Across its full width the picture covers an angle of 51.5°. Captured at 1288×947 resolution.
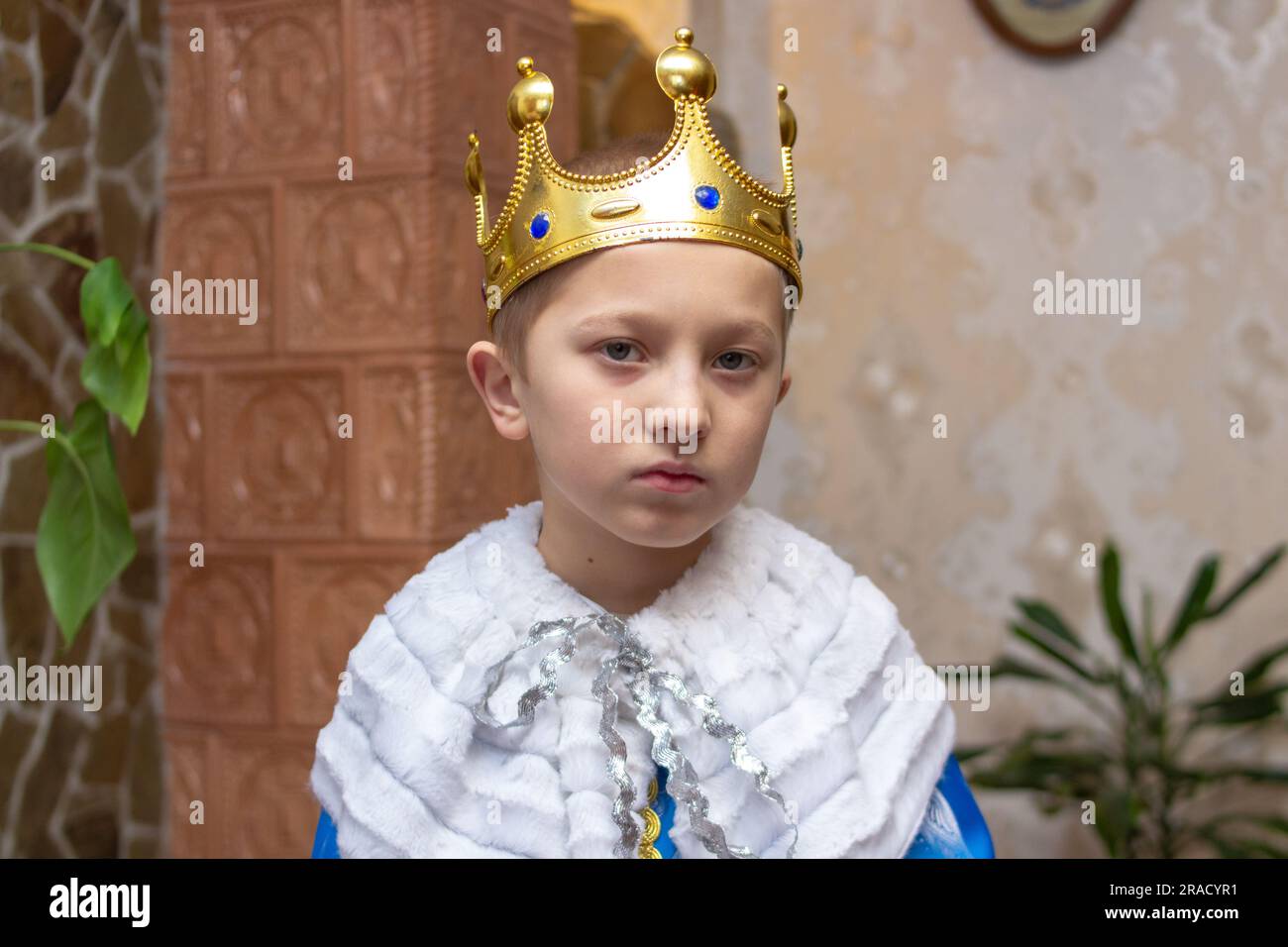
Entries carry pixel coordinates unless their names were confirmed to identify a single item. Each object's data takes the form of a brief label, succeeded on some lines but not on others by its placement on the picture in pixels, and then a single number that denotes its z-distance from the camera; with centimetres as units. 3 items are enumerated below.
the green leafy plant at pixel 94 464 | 192
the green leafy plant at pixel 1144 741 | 274
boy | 104
